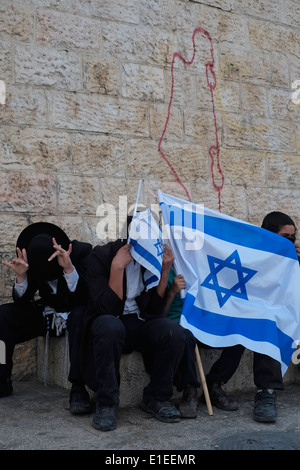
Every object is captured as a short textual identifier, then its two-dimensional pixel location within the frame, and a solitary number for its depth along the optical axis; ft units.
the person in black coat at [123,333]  12.10
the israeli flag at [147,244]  13.07
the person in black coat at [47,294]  13.28
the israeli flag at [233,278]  13.37
